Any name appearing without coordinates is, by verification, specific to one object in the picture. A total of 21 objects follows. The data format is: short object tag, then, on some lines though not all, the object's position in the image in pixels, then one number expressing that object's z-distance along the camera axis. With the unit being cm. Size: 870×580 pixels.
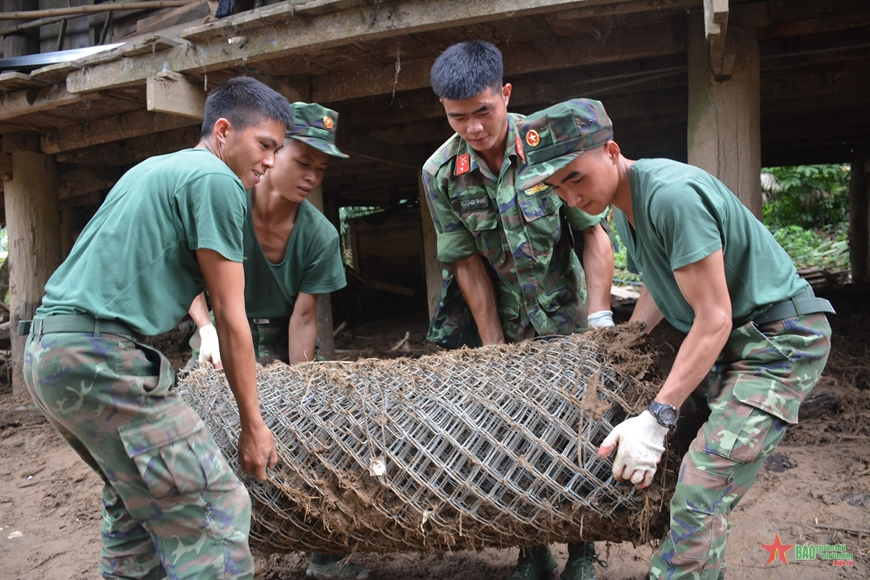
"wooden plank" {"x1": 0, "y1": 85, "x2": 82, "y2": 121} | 545
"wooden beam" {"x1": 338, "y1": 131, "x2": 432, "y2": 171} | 599
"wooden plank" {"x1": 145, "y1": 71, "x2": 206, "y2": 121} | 461
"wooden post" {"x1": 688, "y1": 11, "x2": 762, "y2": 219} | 398
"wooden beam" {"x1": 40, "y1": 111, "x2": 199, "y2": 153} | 604
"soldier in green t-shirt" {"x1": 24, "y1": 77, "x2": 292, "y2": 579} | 189
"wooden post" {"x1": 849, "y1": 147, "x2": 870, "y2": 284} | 1027
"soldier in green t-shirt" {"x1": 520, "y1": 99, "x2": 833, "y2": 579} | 193
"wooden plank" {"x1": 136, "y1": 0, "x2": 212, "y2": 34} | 623
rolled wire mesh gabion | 199
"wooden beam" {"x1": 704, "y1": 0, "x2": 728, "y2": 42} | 313
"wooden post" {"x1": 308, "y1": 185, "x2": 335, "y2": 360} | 664
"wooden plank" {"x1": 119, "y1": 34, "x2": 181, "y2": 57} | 455
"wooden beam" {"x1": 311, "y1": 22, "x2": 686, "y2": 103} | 445
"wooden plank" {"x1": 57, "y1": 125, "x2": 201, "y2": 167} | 675
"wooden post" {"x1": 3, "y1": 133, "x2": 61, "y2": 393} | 687
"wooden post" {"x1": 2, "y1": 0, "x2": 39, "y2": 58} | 745
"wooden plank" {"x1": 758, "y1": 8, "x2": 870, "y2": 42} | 407
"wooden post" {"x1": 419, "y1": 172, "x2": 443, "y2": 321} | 715
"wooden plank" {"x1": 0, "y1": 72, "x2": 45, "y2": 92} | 527
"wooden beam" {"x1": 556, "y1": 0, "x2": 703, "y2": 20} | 374
